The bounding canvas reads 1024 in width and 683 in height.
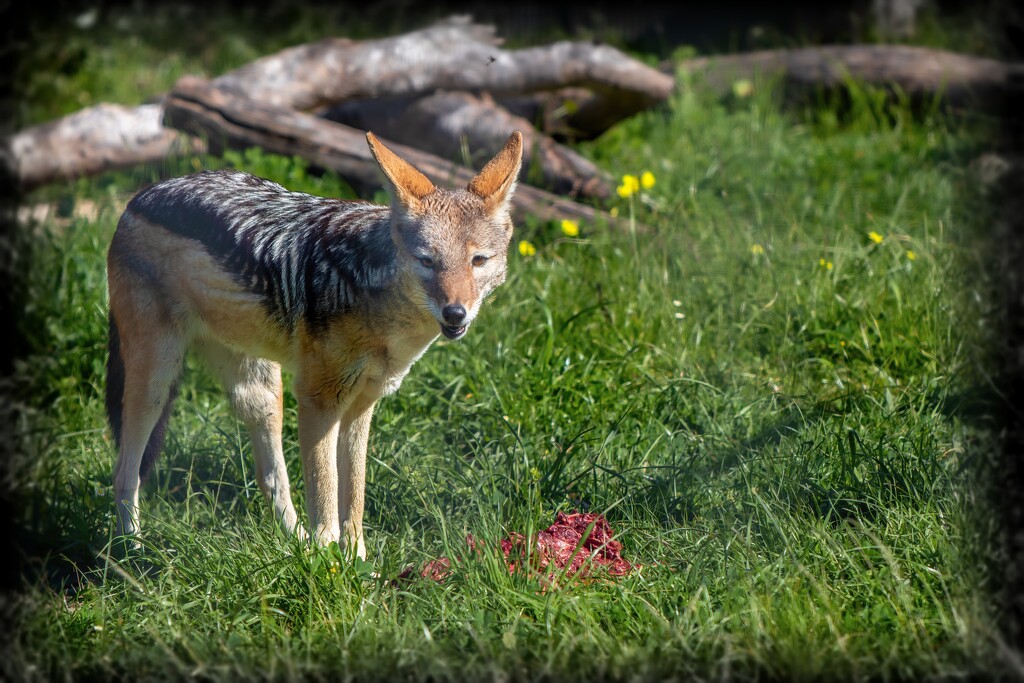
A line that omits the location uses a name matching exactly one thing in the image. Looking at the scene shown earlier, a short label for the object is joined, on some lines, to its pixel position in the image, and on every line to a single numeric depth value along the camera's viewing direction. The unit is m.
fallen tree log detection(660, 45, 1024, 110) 17.47
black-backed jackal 8.06
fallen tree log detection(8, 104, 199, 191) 15.38
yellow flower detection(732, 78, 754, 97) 18.56
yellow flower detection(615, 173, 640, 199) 13.13
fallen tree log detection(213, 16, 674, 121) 15.63
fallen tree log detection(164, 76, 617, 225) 13.46
